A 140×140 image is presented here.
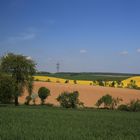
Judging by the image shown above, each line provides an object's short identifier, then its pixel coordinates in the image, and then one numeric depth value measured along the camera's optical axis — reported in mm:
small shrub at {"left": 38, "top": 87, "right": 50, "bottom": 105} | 62834
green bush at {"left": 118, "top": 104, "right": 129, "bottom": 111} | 56562
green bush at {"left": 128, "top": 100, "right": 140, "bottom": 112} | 55159
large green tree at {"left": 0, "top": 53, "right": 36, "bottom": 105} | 54681
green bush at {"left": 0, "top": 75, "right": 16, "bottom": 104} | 48203
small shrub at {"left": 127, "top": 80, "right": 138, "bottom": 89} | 118119
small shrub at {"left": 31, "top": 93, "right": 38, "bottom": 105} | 64125
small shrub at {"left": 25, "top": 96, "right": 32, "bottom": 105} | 60984
